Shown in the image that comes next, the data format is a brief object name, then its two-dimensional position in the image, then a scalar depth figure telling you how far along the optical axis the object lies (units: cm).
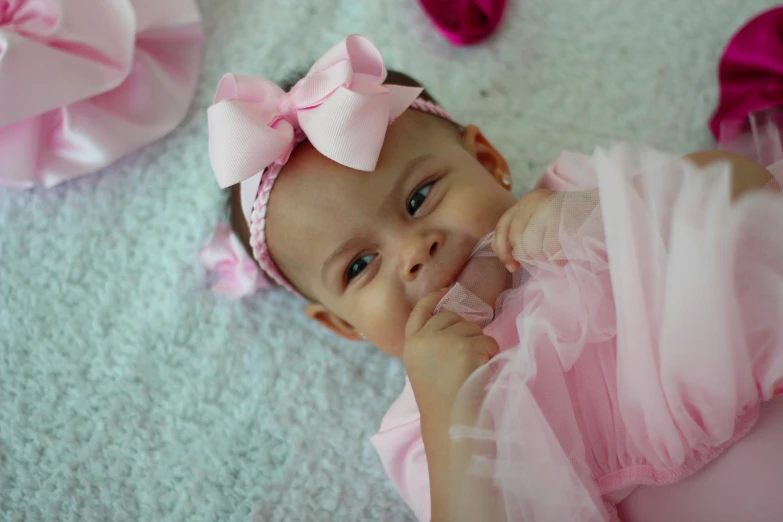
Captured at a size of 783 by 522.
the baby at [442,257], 47
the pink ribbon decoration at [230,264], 61
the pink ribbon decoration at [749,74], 60
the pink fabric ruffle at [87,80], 61
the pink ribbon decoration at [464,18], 65
